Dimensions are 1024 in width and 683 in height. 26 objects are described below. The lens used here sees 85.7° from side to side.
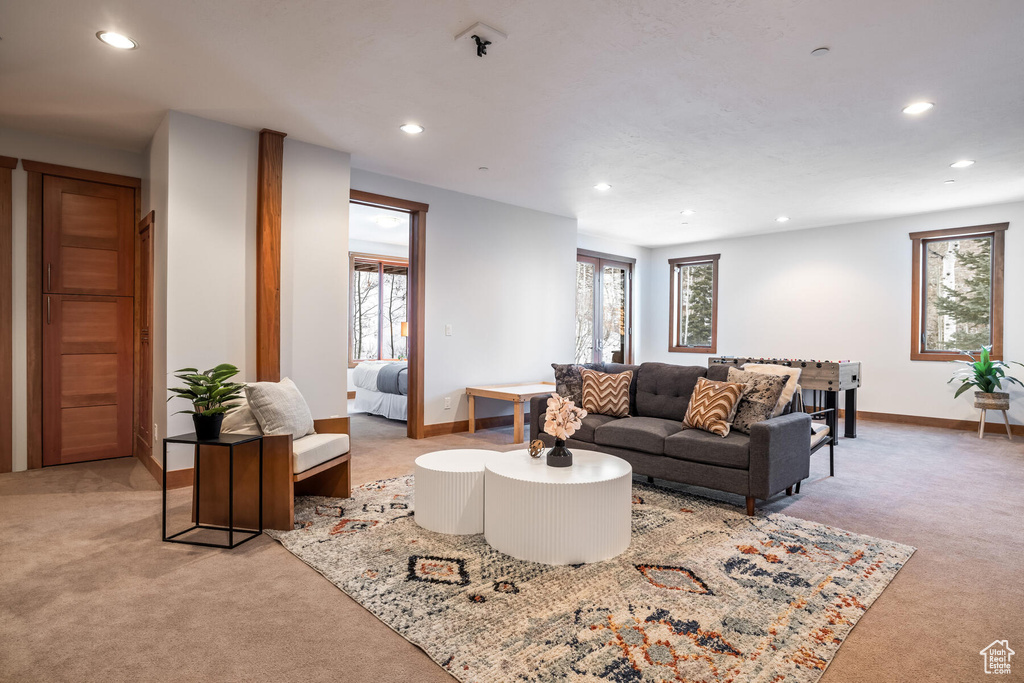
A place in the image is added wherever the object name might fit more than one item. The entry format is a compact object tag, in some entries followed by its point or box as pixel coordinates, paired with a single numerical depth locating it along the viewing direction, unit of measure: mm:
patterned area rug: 1852
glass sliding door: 8633
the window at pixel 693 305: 8922
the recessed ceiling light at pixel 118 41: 2826
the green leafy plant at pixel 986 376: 5883
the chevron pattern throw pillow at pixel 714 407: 3613
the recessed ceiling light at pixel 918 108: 3586
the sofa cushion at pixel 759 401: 3564
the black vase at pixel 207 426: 2902
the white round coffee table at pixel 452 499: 2965
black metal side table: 2812
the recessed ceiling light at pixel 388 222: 7245
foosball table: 5477
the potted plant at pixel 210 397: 2910
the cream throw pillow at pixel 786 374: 3676
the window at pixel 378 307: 9391
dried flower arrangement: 2895
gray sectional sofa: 3308
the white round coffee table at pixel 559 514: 2590
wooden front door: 4426
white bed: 6551
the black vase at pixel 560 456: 2910
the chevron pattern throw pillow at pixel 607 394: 4344
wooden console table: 5586
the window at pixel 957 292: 6328
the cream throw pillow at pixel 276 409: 3117
